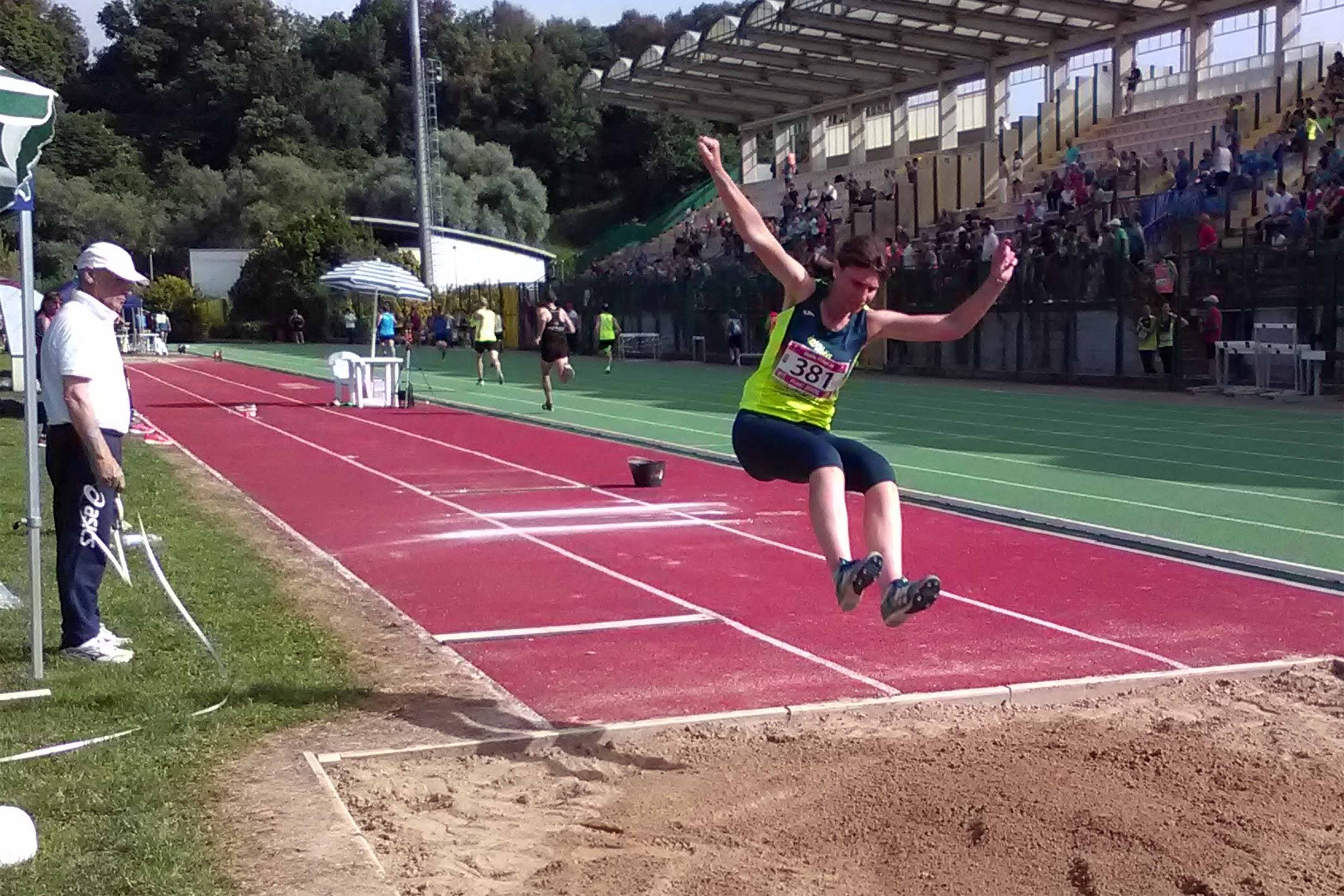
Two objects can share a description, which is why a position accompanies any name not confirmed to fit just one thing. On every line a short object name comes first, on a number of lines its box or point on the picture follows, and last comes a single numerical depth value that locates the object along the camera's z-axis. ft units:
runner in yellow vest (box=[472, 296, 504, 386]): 92.79
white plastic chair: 81.10
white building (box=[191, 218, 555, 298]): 223.10
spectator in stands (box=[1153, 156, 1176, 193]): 100.27
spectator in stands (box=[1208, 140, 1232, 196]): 91.40
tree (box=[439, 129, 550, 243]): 268.62
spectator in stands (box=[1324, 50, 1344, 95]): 94.63
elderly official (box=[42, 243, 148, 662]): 20.98
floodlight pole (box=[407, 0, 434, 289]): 151.33
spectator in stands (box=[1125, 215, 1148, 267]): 87.92
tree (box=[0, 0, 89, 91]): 307.58
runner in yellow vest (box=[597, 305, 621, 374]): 116.37
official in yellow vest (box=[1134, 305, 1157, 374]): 84.69
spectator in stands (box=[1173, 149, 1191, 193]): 93.81
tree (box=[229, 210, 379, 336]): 211.82
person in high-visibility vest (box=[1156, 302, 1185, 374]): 83.30
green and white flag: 19.34
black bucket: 44.86
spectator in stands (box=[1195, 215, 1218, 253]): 84.64
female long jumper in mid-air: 18.34
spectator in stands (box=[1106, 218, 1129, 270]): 87.76
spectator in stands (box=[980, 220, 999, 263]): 99.30
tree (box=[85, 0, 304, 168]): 323.37
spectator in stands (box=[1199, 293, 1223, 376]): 81.20
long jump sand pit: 14.62
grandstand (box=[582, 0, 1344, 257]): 115.75
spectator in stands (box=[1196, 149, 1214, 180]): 92.63
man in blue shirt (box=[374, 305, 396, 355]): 97.71
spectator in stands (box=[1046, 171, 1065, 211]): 106.63
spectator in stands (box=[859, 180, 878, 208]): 132.67
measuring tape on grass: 17.90
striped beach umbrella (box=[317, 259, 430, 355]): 80.53
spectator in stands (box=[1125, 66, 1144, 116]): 124.67
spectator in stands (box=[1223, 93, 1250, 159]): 96.84
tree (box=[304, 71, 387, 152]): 324.39
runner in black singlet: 76.18
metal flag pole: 20.89
